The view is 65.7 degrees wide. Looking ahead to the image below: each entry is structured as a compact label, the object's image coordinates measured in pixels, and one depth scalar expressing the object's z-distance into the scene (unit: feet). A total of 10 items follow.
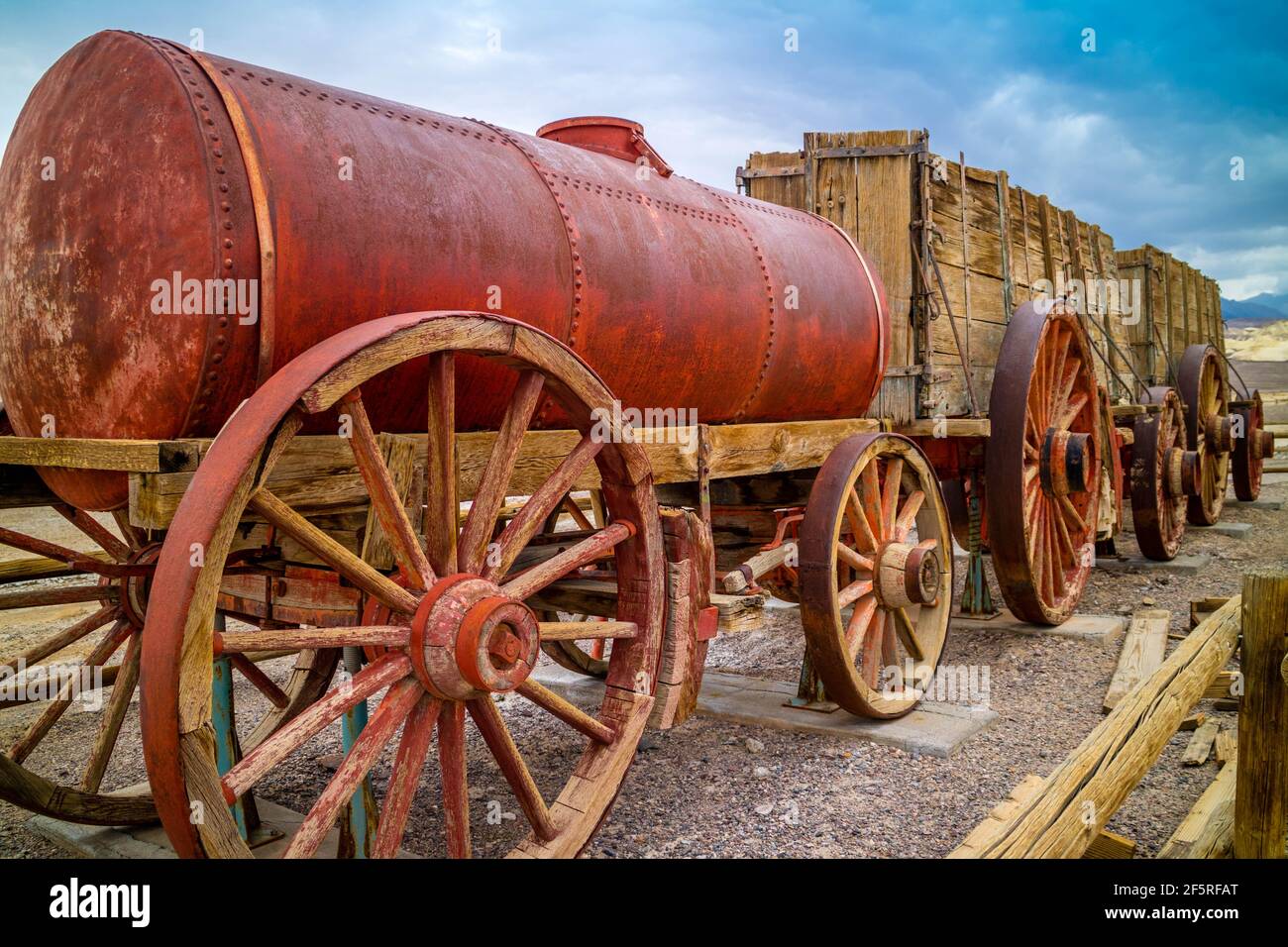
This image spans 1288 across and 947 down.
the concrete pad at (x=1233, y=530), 32.53
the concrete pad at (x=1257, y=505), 38.45
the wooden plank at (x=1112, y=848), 10.67
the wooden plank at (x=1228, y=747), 13.52
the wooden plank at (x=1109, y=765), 7.86
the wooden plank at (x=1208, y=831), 10.36
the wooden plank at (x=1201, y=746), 13.73
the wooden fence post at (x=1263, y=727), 9.87
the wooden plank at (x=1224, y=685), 14.65
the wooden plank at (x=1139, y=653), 16.65
